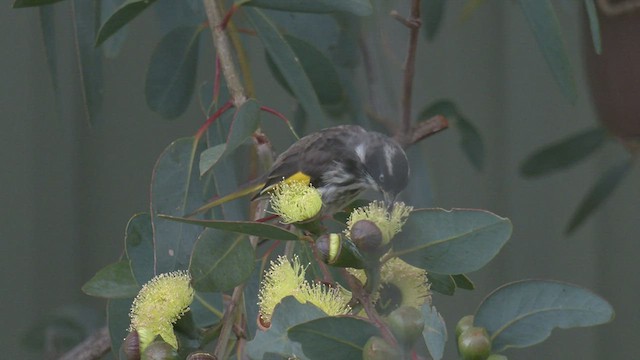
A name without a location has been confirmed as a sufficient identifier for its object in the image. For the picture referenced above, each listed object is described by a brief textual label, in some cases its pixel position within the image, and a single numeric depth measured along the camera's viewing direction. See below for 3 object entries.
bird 6.88
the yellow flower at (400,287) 6.60
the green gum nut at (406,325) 6.49
